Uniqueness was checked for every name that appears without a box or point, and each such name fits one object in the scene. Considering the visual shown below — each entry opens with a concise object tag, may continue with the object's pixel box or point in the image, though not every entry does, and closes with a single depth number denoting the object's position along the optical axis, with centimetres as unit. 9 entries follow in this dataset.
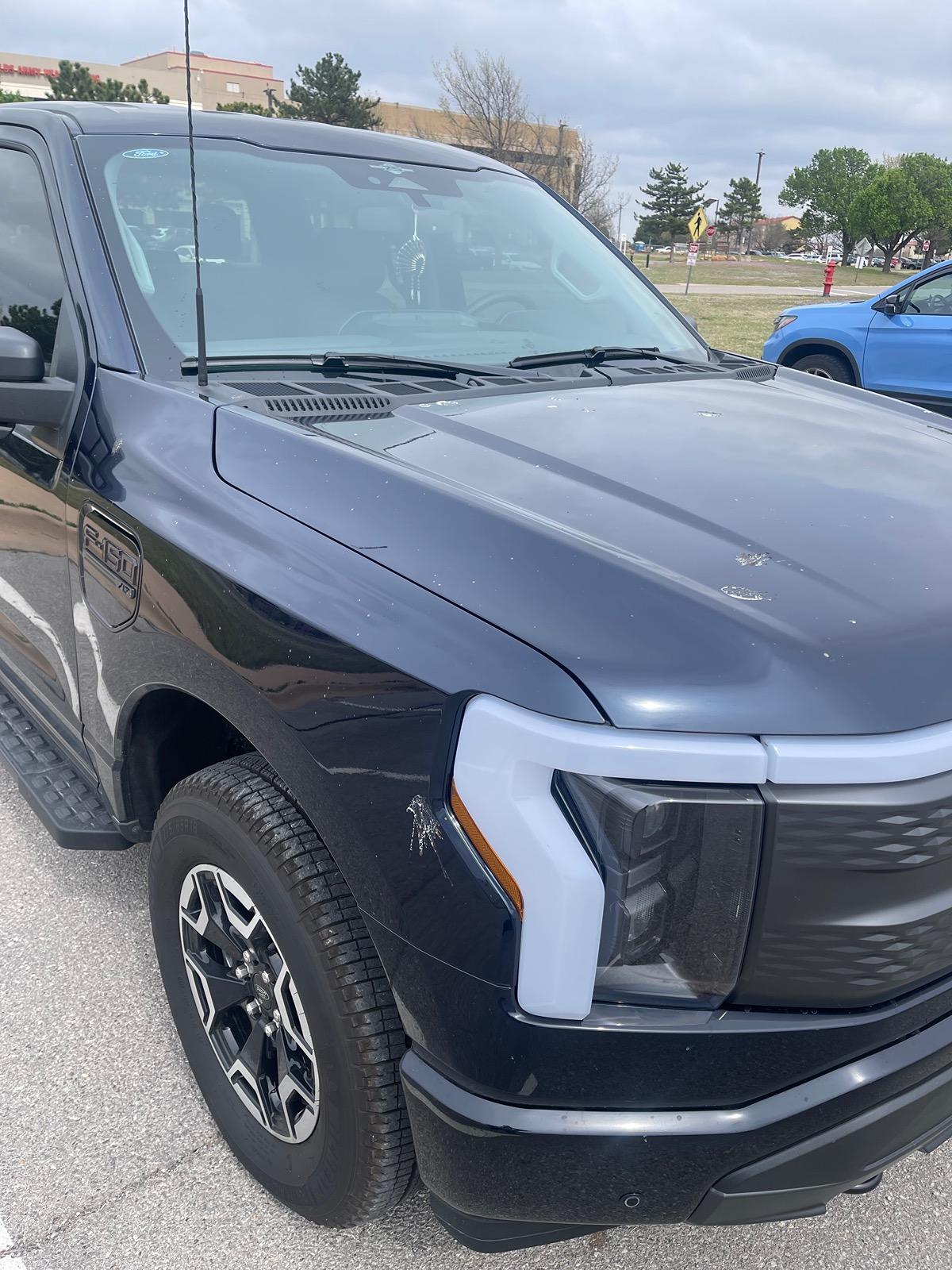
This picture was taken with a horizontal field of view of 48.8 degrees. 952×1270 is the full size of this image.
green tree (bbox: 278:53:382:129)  4959
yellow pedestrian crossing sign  2286
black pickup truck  128
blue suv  902
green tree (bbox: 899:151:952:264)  7356
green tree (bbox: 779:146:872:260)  8875
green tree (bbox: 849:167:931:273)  7169
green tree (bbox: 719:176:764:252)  10462
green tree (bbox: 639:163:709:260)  9381
